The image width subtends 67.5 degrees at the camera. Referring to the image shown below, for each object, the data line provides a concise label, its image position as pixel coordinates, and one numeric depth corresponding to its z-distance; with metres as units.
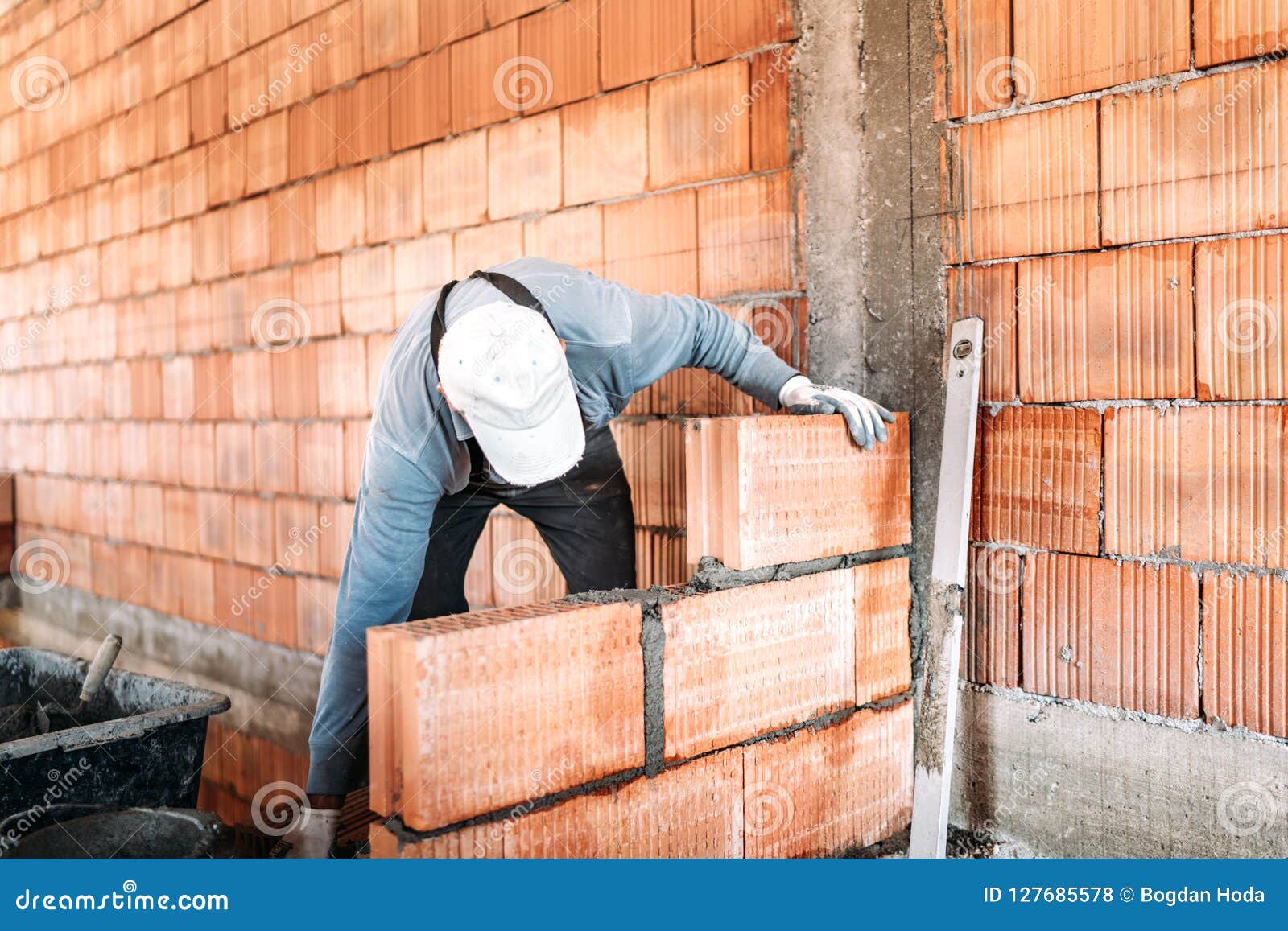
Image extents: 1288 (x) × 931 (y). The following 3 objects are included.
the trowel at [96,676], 2.61
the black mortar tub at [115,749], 2.18
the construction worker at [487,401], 1.62
